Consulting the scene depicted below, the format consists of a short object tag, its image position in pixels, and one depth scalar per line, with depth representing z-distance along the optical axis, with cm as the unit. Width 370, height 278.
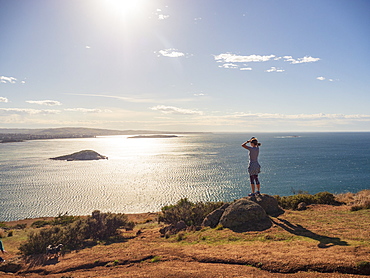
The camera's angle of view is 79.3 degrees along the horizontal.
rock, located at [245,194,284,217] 1491
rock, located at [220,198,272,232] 1297
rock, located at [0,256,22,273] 1302
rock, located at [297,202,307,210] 1656
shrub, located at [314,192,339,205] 1797
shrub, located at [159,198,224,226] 1766
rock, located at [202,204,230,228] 1498
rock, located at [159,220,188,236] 1551
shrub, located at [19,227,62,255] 1530
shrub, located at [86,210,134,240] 1736
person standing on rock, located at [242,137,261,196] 1302
